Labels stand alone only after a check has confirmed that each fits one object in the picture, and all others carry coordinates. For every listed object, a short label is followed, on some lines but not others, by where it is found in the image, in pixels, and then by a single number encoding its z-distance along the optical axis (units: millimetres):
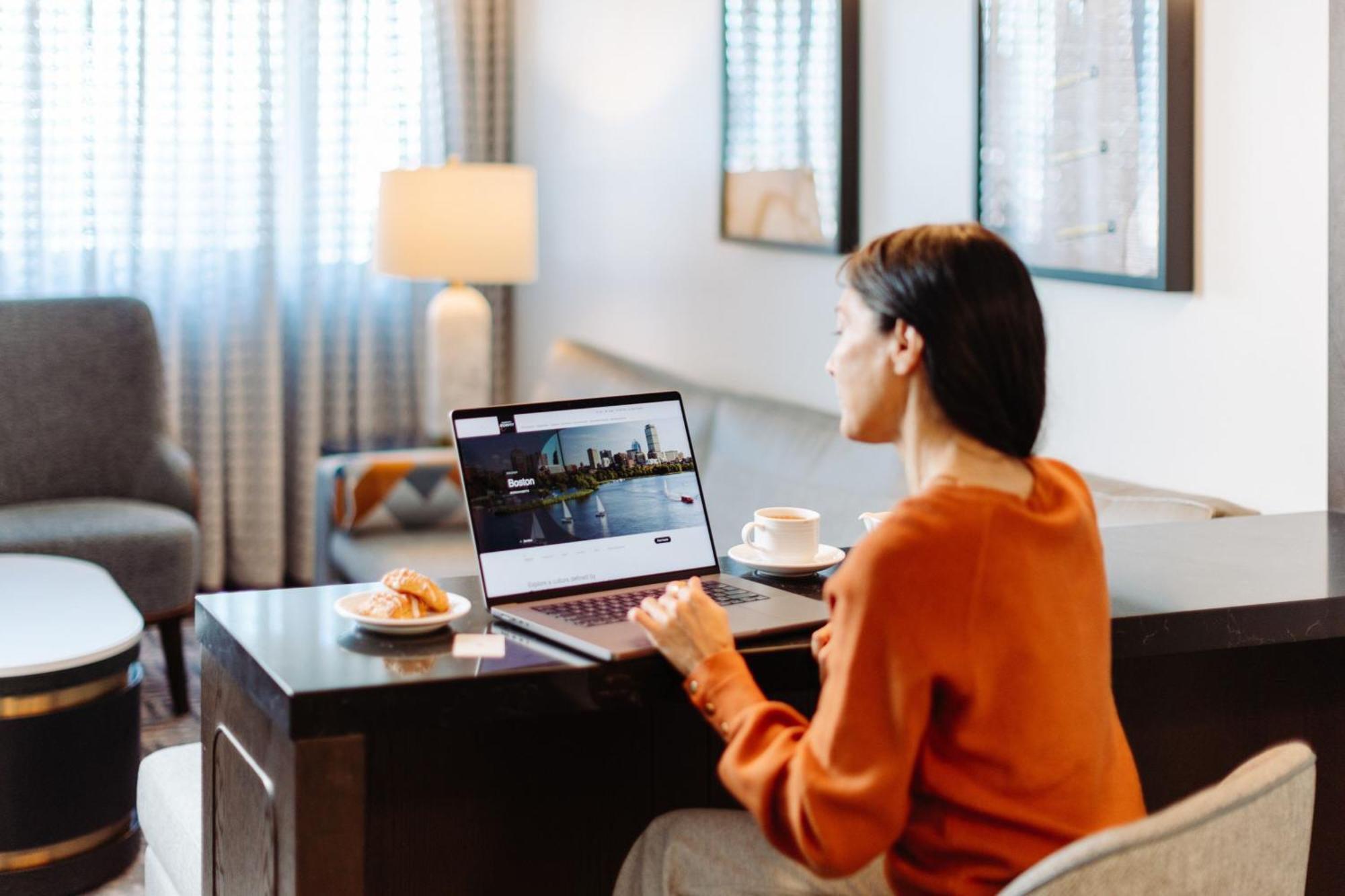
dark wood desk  1327
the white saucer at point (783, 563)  1693
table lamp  4227
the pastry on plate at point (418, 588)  1481
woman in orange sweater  1183
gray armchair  4078
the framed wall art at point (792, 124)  3271
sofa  2812
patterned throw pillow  3893
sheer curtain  4543
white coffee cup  1716
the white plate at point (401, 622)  1440
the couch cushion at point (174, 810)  1829
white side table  2533
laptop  1557
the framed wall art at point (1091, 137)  2375
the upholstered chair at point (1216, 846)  1076
